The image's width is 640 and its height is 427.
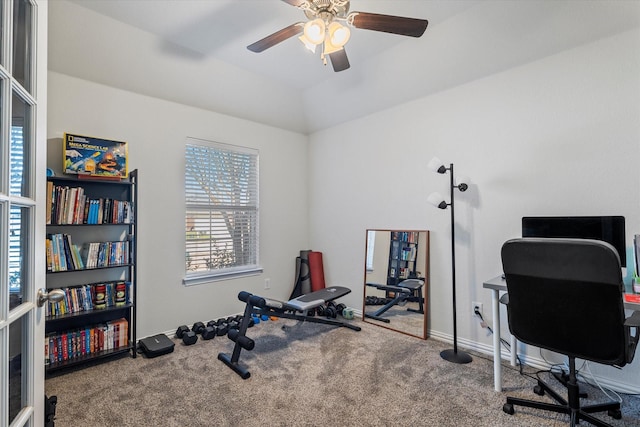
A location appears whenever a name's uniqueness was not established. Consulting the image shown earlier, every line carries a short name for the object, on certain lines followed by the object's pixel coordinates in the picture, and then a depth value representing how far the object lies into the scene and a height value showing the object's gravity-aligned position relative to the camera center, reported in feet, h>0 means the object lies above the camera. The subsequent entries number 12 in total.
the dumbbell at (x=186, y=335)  9.25 -3.52
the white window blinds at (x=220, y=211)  10.85 +0.39
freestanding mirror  10.07 -2.16
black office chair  4.57 -1.41
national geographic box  7.72 +1.75
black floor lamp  8.36 -0.40
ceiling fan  5.55 +3.70
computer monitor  6.31 -0.25
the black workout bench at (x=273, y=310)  7.90 -2.72
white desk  6.66 -2.54
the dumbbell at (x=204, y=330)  9.66 -3.53
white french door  2.79 +0.19
